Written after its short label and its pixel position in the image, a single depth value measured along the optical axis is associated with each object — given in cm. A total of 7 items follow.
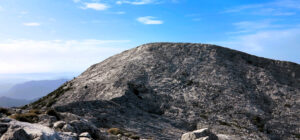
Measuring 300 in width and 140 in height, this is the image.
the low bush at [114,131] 2510
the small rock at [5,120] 1671
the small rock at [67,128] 1853
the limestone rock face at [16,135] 1263
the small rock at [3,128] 1477
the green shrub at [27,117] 2058
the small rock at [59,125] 1938
